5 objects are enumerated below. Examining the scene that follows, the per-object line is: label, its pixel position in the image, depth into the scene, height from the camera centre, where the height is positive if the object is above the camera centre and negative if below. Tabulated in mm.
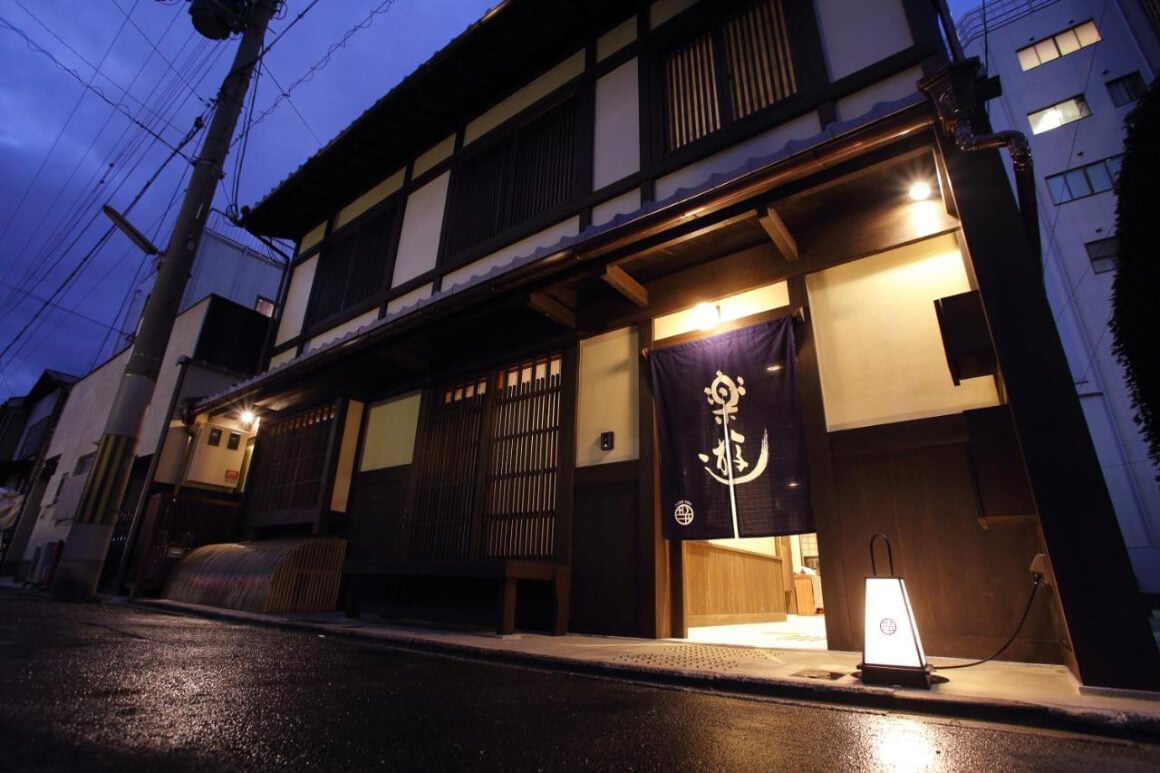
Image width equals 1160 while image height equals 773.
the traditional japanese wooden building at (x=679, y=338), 3906 +2699
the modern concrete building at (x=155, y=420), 11852 +3543
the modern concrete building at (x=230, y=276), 20406 +11100
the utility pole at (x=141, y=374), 8773 +3189
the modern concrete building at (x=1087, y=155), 15961 +14904
